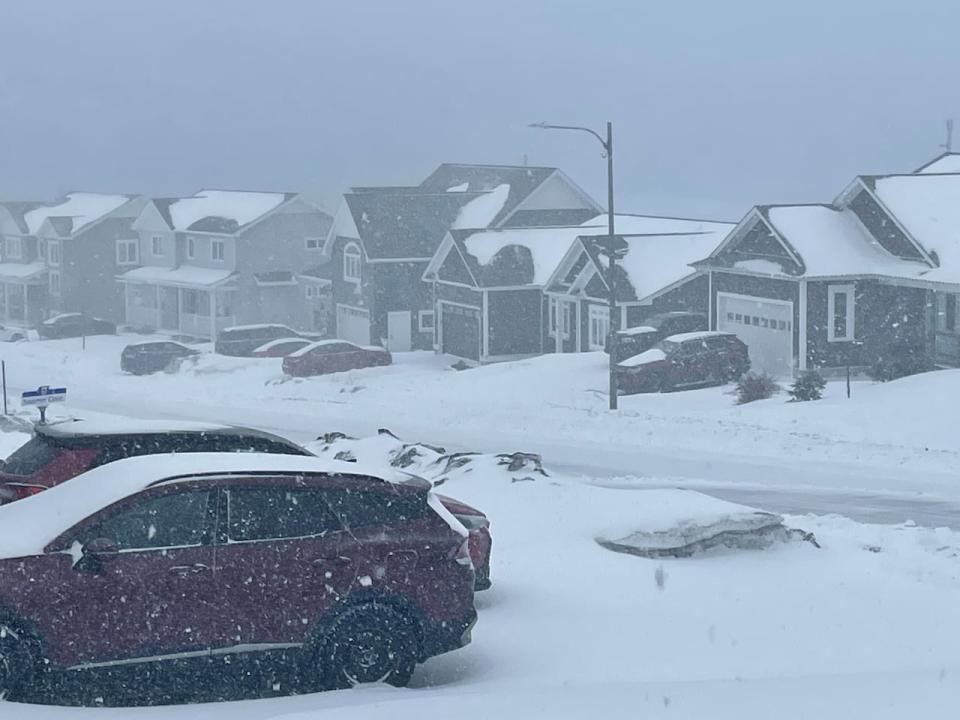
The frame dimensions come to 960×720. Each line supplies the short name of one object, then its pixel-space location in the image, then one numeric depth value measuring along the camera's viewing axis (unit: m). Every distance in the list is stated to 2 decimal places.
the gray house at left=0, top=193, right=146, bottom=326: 73.38
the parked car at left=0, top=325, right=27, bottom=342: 66.75
